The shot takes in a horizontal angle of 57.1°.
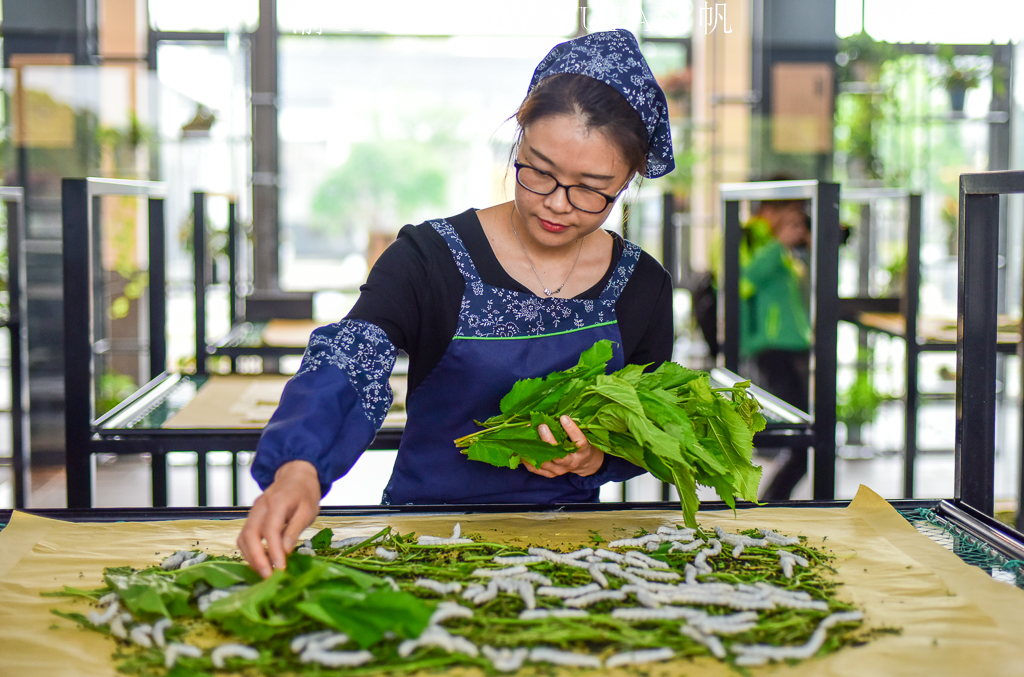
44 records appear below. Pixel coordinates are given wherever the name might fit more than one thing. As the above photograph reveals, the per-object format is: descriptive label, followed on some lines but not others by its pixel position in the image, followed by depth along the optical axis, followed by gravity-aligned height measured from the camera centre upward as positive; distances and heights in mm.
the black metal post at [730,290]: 2689 +6
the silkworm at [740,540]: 1275 -337
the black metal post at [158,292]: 2572 +6
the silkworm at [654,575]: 1151 -346
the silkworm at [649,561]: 1189 -341
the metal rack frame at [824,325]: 2051 -72
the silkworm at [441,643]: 944 -353
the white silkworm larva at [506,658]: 923 -362
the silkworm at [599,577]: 1118 -341
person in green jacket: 4184 -40
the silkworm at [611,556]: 1204 -338
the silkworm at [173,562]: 1183 -338
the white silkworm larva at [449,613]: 1003 -342
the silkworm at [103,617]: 1034 -355
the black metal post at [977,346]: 1408 -82
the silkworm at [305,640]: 962 -357
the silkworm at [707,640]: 962 -362
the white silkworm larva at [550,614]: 1017 -349
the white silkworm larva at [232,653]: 938 -361
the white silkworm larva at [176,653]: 938 -363
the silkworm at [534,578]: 1129 -343
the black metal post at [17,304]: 3232 -33
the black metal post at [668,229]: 3242 +220
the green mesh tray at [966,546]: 1191 -348
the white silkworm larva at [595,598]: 1062 -348
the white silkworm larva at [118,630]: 1001 -358
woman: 1356 -12
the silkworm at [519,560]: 1182 -336
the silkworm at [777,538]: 1293 -340
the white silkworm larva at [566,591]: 1084 -345
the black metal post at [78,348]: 1976 -115
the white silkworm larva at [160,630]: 986 -357
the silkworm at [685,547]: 1253 -340
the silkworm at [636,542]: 1275 -339
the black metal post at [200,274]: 3102 +67
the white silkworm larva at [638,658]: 940 -366
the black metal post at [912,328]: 3443 -134
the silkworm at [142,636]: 983 -359
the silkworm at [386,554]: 1205 -336
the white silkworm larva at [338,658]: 929 -361
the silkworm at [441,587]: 1088 -340
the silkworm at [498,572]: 1134 -338
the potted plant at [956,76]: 5531 +1268
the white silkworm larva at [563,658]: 934 -364
